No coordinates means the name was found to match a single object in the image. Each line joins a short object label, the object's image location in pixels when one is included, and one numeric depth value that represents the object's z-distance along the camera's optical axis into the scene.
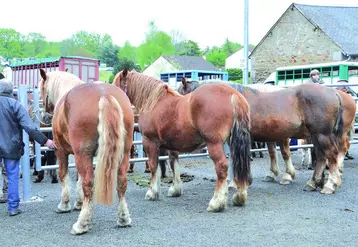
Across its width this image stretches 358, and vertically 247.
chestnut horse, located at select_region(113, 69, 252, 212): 5.96
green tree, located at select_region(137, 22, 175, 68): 81.38
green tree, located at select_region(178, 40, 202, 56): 88.38
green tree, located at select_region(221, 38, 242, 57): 110.54
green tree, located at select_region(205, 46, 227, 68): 90.62
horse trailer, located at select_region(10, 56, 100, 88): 25.69
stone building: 35.12
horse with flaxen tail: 4.88
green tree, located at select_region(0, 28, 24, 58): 81.38
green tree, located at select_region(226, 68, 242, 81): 53.81
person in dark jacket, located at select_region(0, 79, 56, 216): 5.82
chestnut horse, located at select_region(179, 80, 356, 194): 7.17
